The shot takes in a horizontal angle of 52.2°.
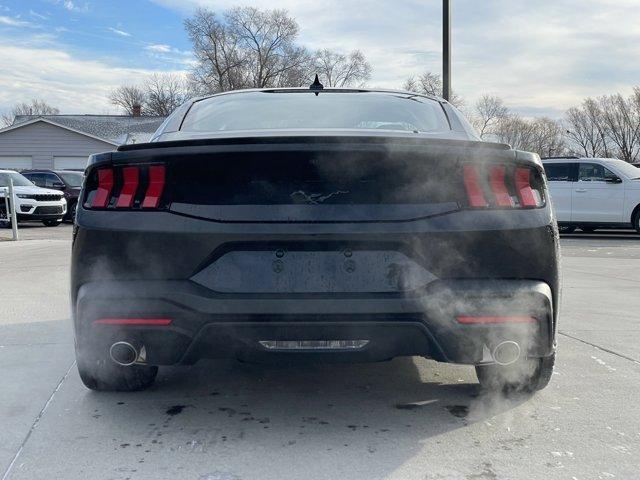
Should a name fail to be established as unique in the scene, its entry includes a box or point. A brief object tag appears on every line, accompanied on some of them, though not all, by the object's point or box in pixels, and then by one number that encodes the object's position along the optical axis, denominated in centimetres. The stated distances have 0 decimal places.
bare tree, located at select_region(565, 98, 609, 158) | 7700
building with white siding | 3469
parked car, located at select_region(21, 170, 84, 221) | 2092
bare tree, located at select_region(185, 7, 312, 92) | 5338
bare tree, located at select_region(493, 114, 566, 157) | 8200
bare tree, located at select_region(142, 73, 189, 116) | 6303
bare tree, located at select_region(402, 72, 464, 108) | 4391
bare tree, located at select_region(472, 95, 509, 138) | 7556
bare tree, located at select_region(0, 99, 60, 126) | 7981
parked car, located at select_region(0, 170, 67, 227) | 1819
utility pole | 1402
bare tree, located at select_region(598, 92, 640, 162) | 7200
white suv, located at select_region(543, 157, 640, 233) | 1492
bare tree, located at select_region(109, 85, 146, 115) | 6869
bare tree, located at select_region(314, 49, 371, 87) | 5656
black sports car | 263
